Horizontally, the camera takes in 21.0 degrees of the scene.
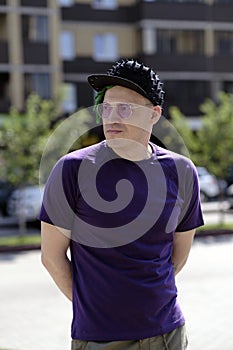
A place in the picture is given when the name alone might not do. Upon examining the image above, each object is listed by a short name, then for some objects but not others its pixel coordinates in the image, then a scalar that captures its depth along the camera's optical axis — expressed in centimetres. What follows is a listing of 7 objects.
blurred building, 3083
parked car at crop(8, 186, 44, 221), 1661
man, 244
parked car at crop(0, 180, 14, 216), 1928
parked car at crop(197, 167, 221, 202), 2342
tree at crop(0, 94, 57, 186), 1364
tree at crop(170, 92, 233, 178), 1546
